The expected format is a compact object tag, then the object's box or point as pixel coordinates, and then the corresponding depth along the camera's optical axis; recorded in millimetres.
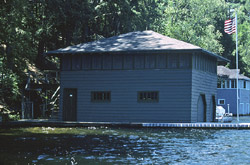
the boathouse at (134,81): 32406
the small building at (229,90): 64250
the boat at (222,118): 37294
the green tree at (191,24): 58188
